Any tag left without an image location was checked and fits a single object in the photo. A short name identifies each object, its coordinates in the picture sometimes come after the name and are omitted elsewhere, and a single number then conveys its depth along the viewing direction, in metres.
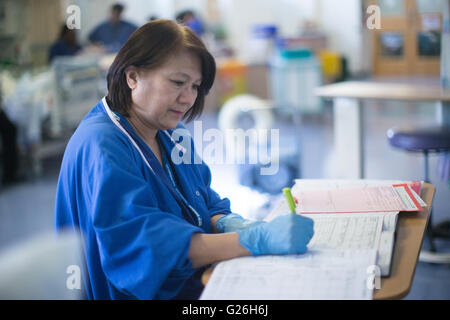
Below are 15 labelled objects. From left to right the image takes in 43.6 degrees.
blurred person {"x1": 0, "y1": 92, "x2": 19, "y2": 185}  4.30
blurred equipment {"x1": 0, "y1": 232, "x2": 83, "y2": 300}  0.72
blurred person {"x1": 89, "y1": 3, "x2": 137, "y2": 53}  5.30
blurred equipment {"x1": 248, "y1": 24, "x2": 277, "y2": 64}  6.72
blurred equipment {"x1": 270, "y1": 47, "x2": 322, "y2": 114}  5.96
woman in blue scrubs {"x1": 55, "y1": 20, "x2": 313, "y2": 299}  1.04
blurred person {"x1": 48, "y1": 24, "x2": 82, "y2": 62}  5.27
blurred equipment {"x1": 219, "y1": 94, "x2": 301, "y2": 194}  3.40
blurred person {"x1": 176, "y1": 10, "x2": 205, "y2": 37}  5.90
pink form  1.25
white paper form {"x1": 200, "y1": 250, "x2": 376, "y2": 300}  0.90
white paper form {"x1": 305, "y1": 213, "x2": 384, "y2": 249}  1.07
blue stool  2.64
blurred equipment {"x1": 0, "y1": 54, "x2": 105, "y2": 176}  4.42
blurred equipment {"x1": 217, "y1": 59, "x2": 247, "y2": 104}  6.54
